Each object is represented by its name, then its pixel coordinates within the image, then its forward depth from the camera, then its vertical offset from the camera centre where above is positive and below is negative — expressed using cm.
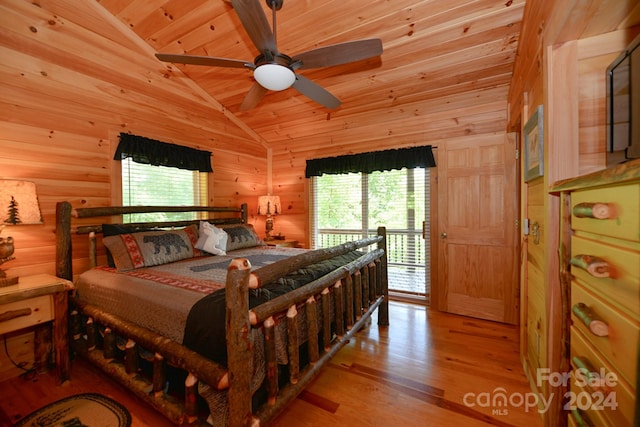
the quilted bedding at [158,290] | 146 -48
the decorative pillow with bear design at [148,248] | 218 -30
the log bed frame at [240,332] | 108 -69
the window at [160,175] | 279 +46
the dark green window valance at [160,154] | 271 +68
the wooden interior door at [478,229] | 288 -22
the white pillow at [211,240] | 275 -28
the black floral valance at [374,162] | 328 +67
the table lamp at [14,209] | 172 +5
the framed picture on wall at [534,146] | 153 +39
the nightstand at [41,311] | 165 -62
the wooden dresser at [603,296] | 68 -27
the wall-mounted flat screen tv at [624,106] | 105 +43
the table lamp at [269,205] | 409 +11
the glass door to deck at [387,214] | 350 -4
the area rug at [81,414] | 157 -122
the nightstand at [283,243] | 400 -47
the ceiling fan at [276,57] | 153 +102
